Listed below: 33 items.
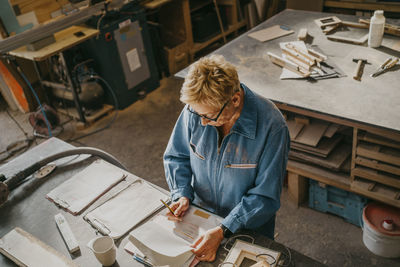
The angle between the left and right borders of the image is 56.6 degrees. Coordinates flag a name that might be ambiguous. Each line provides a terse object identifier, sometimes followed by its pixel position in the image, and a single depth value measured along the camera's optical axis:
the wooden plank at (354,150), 2.19
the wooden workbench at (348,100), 2.10
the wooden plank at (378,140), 2.11
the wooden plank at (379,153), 2.13
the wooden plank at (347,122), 2.00
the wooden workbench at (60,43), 3.27
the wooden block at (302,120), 2.59
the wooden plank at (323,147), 2.45
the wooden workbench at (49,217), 1.47
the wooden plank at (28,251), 1.47
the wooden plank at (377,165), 2.15
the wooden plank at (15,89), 4.05
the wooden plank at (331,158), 2.42
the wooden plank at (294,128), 2.52
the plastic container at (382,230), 2.17
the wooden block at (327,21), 3.05
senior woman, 1.39
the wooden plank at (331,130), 2.46
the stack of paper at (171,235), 1.41
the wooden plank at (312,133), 2.46
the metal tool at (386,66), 2.40
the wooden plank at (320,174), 2.41
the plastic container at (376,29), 2.57
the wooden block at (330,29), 2.97
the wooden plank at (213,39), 4.78
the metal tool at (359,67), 2.39
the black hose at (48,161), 1.86
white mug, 1.41
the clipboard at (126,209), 1.61
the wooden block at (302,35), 2.90
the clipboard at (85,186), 1.76
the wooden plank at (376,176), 2.21
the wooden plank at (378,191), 2.22
